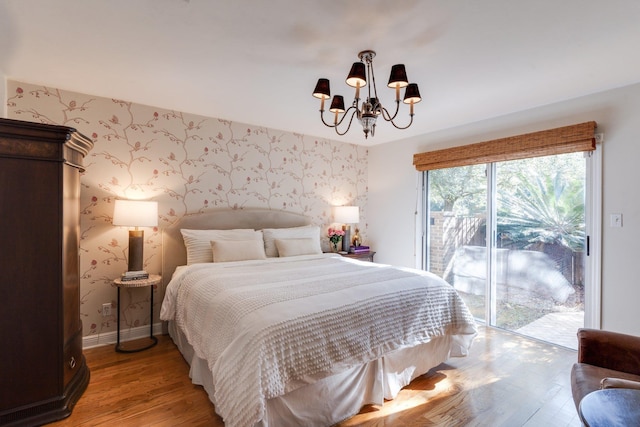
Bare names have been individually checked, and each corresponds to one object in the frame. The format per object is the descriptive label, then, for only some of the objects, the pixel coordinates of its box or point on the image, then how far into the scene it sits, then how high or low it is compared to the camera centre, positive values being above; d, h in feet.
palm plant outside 9.61 +0.33
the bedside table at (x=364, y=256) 14.22 -2.02
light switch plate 8.55 -0.18
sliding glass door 9.72 -0.99
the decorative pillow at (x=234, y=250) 10.03 -1.25
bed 5.06 -2.34
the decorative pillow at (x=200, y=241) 10.19 -0.96
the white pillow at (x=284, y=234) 11.77 -0.87
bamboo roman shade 8.97 +2.20
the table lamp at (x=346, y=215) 14.56 -0.11
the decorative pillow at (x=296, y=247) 11.47 -1.28
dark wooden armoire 5.76 -1.20
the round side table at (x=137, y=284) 8.89 -2.08
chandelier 6.16 +2.61
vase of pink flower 14.46 -1.10
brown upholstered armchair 5.02 -2.63
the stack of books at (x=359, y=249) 14.67 -1.75
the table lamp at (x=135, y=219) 8.98 -0.20
